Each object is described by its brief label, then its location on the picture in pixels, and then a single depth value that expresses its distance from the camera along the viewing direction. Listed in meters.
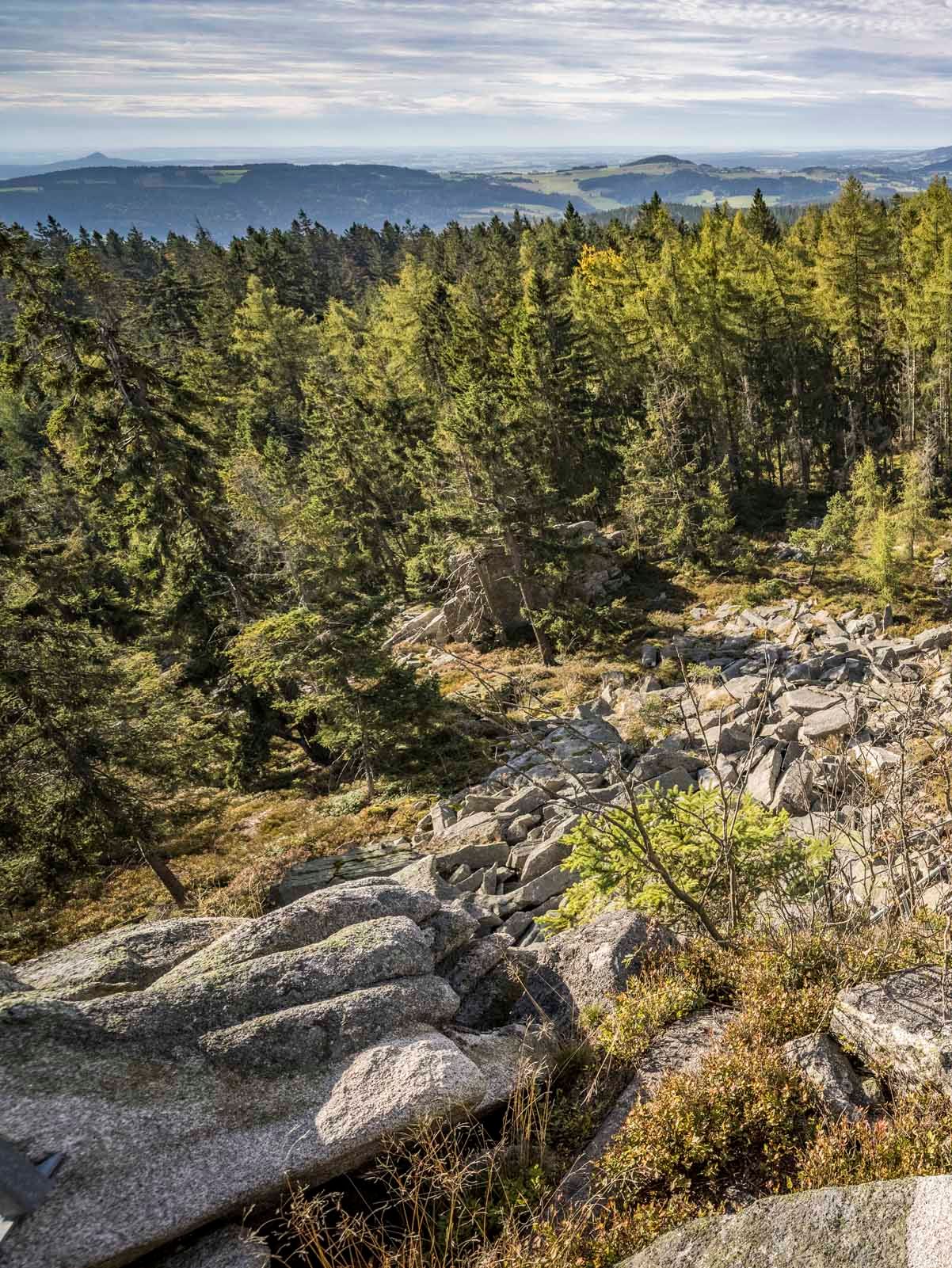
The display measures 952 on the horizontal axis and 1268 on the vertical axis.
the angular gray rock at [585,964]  6.10
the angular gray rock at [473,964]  6.48
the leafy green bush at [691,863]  6.48
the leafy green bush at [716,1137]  4.12
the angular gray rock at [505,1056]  4.94
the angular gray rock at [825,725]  14.98
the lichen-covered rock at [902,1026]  4.35
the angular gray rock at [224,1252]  3.84
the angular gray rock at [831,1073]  4.31
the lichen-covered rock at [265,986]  4.91
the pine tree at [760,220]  50.04
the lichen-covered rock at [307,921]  5.68
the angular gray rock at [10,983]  5.16
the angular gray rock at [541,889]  10.80
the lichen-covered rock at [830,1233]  3.18
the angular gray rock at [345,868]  12.33
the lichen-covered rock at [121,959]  5.68
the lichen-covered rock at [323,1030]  4.90
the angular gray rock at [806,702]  16.86
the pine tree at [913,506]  28.08
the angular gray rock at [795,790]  11.90
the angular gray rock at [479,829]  13.45
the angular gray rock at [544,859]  11.57
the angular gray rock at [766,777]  12.99
